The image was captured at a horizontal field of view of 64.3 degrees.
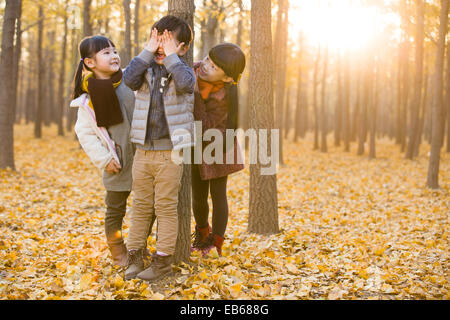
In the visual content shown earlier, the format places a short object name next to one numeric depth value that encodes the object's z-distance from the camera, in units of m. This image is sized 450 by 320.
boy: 2.82
